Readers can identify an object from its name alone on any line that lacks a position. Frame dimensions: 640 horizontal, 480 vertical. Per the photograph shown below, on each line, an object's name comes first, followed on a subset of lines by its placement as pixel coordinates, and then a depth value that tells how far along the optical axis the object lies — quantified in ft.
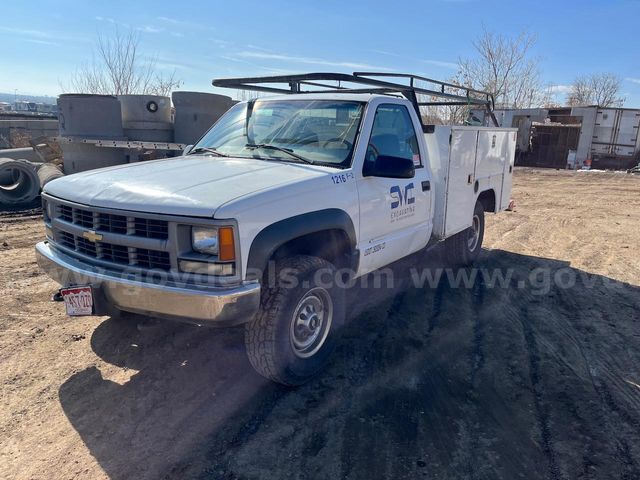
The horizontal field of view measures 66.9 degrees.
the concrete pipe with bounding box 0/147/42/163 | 38.40
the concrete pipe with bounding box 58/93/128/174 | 34.86
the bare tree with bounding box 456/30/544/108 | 111.86
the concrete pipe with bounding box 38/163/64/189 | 31.45
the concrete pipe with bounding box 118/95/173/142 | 38.45
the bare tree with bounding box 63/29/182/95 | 73.82
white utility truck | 9.48
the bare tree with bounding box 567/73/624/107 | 182.91
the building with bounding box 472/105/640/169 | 73.05
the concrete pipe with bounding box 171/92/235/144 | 38.68
